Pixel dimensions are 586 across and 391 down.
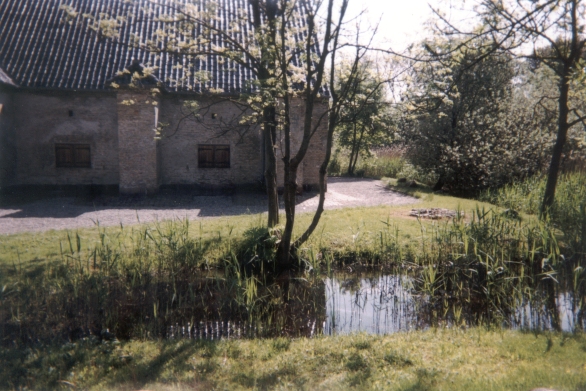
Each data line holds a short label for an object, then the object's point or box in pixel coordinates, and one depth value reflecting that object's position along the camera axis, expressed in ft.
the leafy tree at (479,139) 58.18
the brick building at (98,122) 56.65
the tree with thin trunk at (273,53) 24.18
